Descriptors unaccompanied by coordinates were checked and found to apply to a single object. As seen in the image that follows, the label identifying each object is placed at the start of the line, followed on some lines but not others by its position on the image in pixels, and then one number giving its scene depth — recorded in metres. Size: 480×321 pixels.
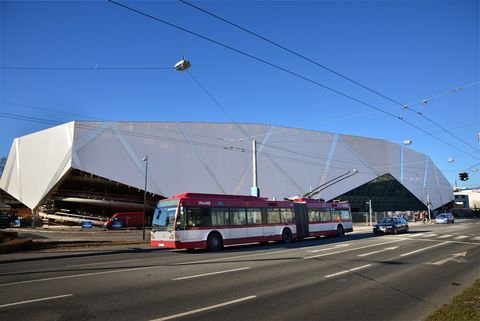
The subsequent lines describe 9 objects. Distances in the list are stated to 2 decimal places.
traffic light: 36.46
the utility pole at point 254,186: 32.93
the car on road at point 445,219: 57.78
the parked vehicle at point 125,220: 48.31
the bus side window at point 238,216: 22.53
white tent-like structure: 51.76
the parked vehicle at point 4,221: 46.94
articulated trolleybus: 20.03
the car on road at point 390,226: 30.69
